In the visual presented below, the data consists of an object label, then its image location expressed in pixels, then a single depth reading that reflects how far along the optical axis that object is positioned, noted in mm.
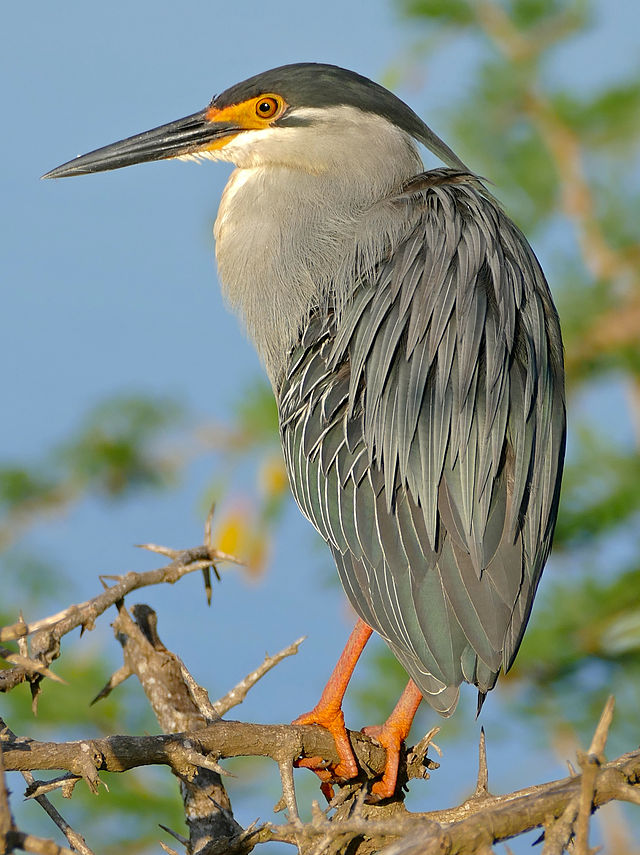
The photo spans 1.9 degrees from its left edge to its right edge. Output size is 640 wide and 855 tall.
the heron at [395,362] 6485
